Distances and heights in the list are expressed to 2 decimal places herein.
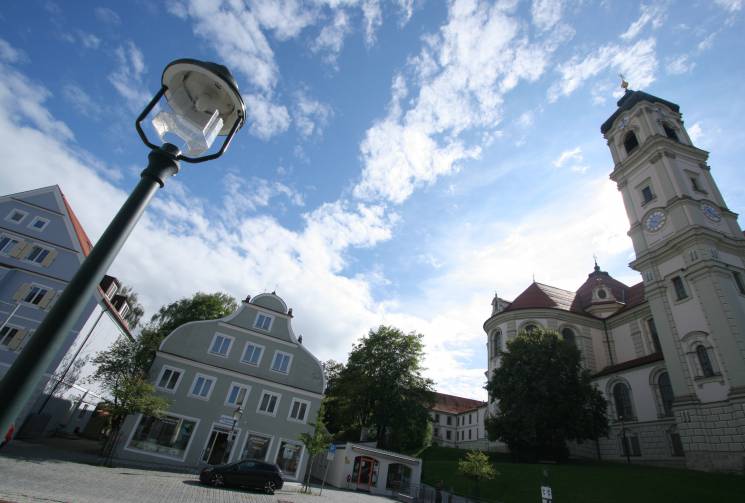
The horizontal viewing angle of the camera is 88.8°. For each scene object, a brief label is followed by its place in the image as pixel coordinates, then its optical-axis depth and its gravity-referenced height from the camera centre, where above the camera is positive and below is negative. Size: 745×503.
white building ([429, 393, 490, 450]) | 66.53 +12.41
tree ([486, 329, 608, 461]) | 27.94 +7.55
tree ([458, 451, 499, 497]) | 22.97 +1.86
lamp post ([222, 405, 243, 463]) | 24.33 +0.39
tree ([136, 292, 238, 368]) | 38.34 +12.07
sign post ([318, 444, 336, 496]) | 21.30 +1.23
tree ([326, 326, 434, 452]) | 36.50 +7.91
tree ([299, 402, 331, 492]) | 23.03 +1.78
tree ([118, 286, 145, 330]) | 38.34 +11.54
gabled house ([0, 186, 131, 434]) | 25.47 +7.67
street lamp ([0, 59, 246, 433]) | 2.34 +2.10
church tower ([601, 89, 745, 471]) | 23.45 +17.76
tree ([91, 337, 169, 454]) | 20.75 +2.20
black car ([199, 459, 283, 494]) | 17.57 -0.63
